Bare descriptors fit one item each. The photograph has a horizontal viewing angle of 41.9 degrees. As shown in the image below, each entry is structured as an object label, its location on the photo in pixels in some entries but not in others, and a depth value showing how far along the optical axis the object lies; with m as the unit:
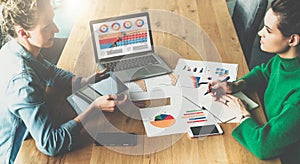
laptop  1.79
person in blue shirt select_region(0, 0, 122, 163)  1.38
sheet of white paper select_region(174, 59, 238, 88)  1.72
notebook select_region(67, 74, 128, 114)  1.57
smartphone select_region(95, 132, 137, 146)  1.42
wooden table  1.38
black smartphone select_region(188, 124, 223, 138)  1.45
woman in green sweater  1.34
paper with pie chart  1.48
